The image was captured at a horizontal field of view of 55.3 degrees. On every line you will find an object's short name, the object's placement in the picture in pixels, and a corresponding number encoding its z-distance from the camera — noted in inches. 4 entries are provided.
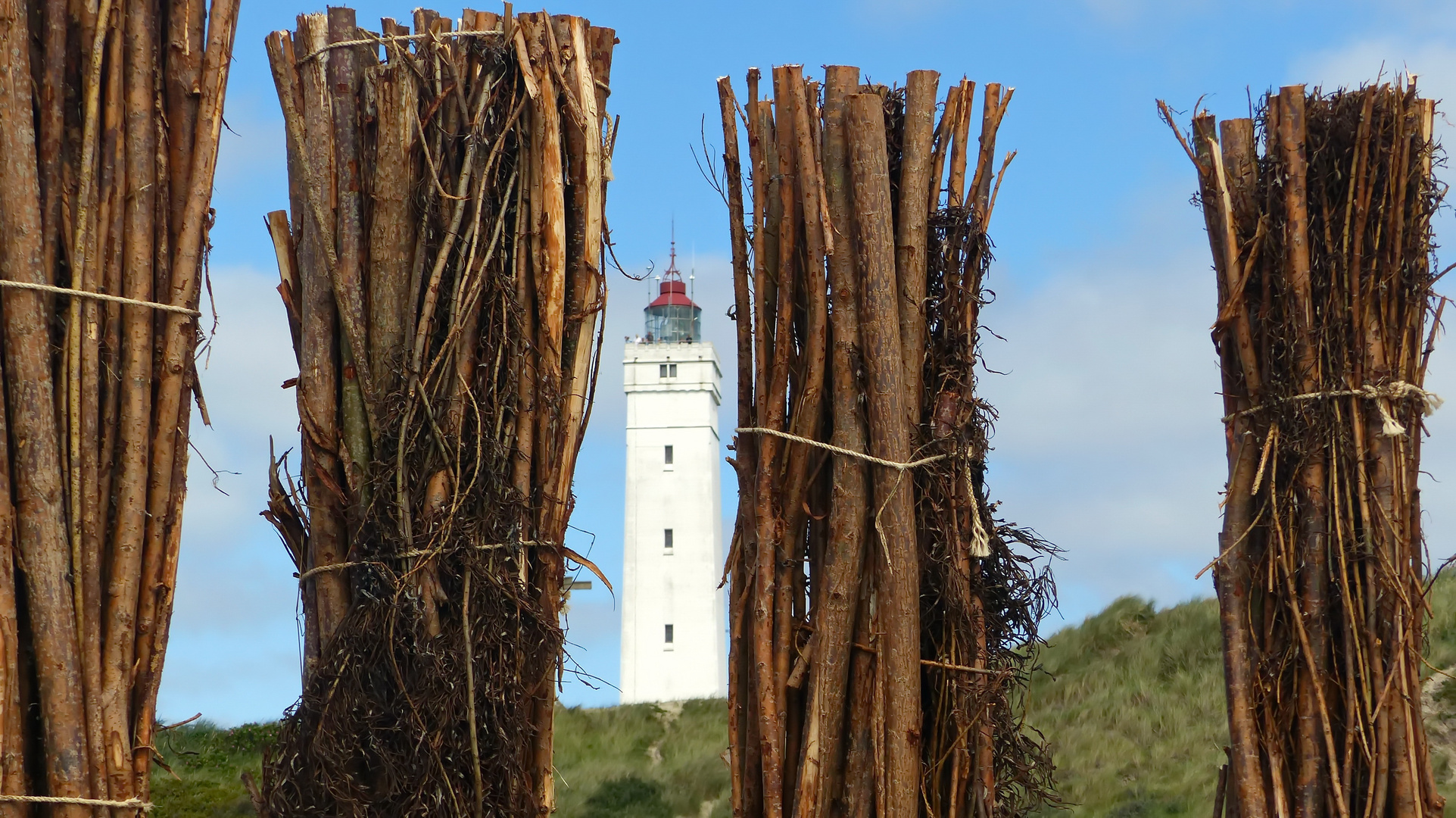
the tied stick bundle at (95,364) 153.7
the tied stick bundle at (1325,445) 171.2
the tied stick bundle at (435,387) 159.3
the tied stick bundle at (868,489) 168.9
